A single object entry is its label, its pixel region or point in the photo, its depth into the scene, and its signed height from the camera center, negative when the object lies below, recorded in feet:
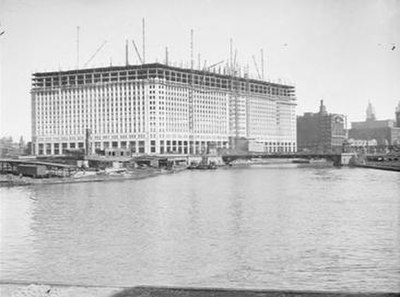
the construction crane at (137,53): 477.24 +78.91
